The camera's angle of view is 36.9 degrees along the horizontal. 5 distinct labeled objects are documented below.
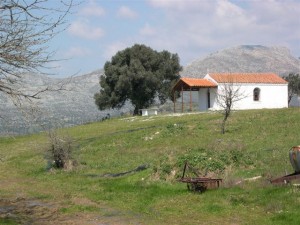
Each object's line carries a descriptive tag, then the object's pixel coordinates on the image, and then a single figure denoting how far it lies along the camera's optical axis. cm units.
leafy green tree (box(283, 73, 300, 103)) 7148
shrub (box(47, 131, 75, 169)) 2261
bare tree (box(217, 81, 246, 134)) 2740
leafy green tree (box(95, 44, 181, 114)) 5984
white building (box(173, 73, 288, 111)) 5009
